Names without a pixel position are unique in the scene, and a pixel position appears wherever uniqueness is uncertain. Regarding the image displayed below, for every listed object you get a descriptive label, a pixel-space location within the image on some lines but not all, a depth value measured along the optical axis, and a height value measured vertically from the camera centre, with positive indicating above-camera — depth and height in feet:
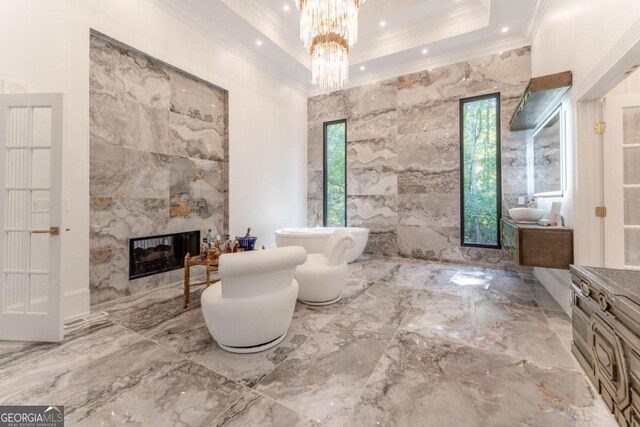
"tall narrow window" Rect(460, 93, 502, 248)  14.90 +2.53
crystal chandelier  9.25 +6.67
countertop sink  10.45 +0.06
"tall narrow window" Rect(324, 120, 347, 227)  19.54 +3.13
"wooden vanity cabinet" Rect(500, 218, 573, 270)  8.55 -1.01
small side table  9.49 -1.72
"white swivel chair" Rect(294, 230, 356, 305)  9.27 -2.07
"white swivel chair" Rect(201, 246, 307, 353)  6.02 -1.99
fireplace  10.90 -1.63
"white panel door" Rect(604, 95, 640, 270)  7.34 +0.94
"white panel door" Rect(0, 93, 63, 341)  7.11 -0.16
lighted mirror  9.94 +2.43
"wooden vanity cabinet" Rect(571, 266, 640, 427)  3.86 -2.01
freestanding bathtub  14.07 -1.30
